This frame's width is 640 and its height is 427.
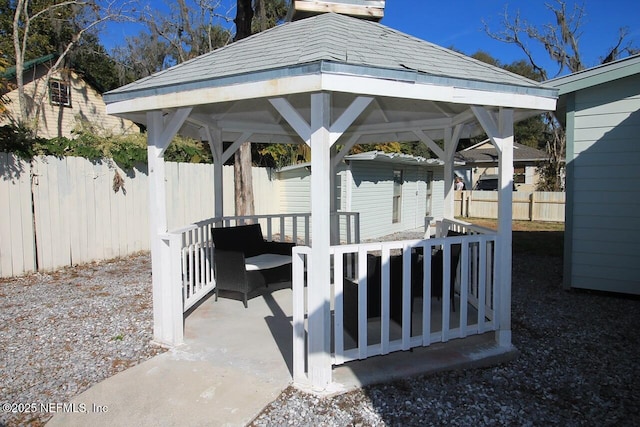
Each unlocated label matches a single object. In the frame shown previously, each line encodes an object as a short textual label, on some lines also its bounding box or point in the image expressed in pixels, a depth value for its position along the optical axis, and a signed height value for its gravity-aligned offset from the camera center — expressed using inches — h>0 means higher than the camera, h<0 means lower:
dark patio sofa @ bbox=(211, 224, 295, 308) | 189.9 -38.3
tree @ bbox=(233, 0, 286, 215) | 383.2 +7.7
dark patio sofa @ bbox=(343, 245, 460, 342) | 133.0 -37.1
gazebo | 114.3 +24.5
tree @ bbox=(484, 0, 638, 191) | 922.1 +339.8
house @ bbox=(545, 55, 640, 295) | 211.5 +2.8
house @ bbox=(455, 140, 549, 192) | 901.1 +41.1
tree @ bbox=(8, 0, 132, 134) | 540.4 +253.4
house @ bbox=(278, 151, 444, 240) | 426.0 -6.0
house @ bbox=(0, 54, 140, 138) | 535.5 +121.2
